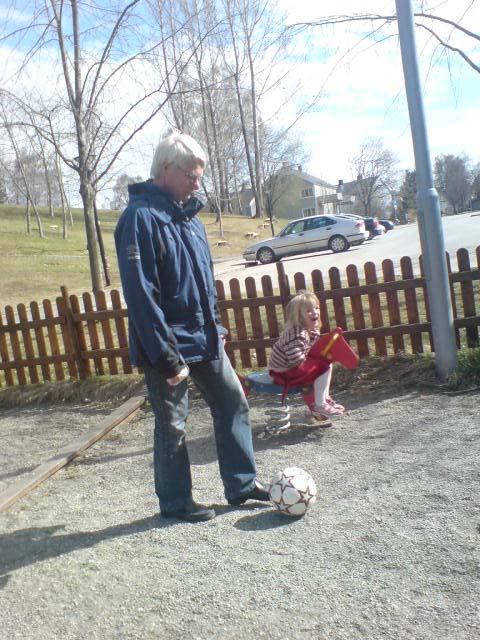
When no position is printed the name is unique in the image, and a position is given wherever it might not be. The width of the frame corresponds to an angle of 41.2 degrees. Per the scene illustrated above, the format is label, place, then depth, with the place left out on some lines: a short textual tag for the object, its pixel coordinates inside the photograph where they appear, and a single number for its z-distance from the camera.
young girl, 4.82
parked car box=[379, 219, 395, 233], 45.66
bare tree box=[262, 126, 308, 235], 53.84
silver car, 25.75
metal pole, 5.42
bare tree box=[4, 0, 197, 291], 9.65
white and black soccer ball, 3.28
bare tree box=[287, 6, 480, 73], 7.50
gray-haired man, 3.04
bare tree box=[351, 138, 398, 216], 81.56
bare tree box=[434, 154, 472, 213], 91.50
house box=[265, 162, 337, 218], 88.12
